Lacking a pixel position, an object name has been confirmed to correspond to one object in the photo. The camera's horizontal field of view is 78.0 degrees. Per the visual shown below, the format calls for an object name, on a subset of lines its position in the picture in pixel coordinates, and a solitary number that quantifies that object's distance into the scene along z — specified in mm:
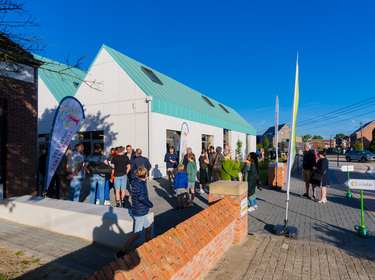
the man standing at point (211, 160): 10242
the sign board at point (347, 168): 8124
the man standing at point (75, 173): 6668
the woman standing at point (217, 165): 9469
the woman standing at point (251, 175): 6891
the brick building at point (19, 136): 7367
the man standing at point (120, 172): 7020
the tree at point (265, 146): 35125
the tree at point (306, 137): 108750
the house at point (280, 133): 72150
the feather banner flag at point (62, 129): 6660
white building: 13570
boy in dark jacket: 4071
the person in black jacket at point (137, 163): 7590
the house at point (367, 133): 62984
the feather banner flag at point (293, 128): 4914
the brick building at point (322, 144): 96156
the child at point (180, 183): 6707
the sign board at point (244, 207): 4871
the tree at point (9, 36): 3712
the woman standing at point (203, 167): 9641
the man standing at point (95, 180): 6671
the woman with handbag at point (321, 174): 7859
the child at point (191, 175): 7660
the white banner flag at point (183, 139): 9997
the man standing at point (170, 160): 9820
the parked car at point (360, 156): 28462
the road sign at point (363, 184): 5152
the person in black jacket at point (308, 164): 8492
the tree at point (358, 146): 47462
